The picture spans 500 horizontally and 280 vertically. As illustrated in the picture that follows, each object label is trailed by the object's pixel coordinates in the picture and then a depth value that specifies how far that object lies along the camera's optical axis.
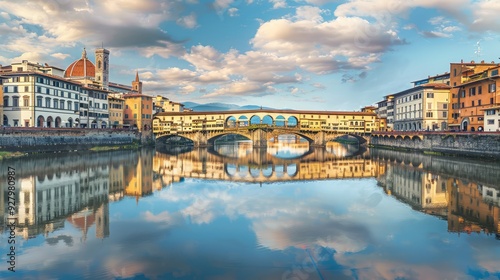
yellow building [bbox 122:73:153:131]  88.31
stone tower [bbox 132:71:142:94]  127.25
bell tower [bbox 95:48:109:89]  106.50
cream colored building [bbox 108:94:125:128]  85.88
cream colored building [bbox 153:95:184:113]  116.86
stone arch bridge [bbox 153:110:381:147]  85.00
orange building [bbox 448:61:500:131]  52.75
